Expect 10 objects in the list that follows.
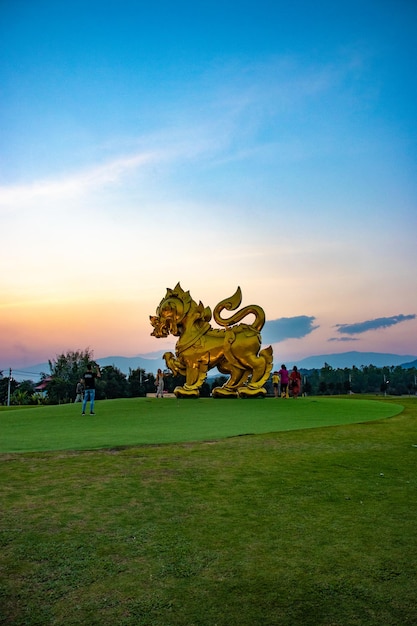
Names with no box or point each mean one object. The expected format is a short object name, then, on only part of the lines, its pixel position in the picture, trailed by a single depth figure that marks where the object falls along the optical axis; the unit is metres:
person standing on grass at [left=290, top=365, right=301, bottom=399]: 21.94
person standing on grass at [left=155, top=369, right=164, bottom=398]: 21.41
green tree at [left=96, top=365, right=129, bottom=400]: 36.50
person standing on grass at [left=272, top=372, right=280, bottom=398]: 22.57
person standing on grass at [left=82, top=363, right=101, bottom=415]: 13.83
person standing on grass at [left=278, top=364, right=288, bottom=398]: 20.71
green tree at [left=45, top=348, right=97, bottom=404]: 38.94
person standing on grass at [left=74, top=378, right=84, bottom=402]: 21.59
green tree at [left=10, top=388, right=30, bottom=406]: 32.93
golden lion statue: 17.95
